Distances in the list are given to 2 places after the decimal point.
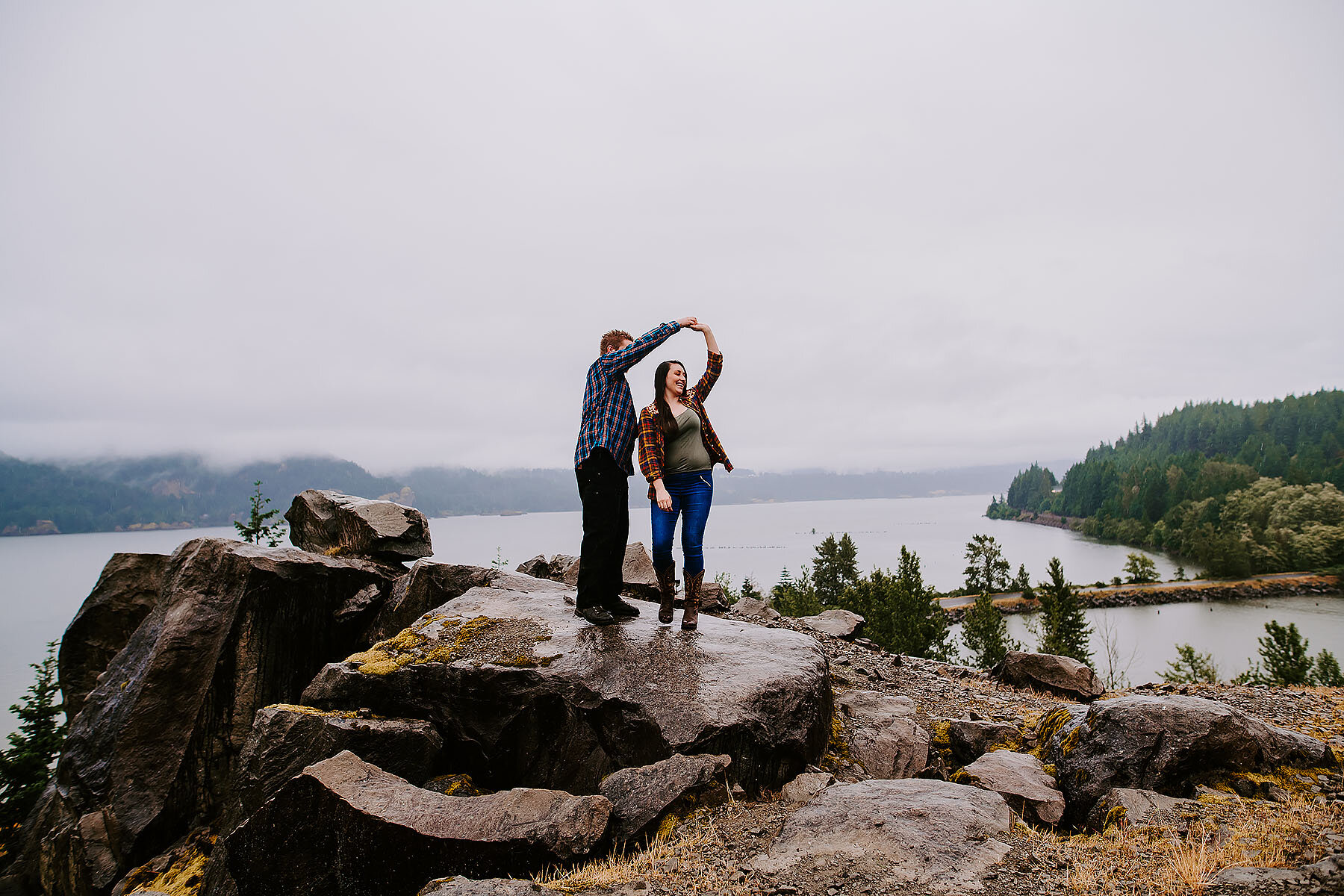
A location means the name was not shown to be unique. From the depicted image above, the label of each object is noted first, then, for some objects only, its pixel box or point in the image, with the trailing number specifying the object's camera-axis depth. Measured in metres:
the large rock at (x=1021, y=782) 6.23
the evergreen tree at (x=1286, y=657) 24.34
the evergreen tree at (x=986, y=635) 31.47
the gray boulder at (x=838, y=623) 16.94
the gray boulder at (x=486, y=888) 4.41
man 7.75
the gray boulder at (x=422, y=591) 10.30
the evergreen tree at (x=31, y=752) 18.77
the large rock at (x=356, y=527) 12.09
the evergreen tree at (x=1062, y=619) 31.55
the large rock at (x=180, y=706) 8.60
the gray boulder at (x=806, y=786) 6.34
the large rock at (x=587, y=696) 6.82
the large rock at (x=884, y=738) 7.81
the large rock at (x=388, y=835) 5.29
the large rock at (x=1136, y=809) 5.41
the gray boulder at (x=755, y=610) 17.94
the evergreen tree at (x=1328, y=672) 25.32
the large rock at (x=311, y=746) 6.66
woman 7.63
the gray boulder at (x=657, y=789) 5.60
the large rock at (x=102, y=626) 13.16
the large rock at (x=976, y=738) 8.46
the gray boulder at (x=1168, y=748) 6.36
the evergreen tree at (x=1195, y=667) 27.33
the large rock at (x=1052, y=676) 12.98
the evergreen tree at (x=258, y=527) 19.34
